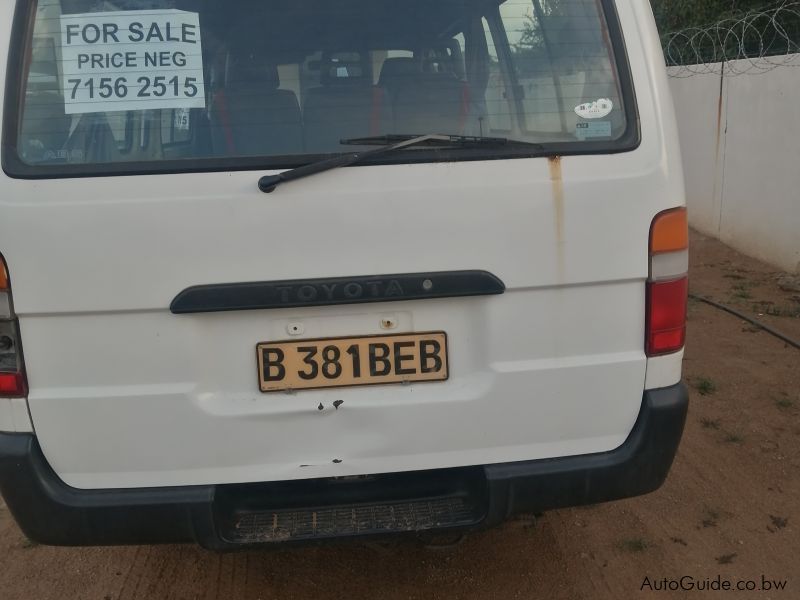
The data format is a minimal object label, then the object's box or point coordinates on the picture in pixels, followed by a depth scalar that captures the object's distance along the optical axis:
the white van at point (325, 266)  2.18
